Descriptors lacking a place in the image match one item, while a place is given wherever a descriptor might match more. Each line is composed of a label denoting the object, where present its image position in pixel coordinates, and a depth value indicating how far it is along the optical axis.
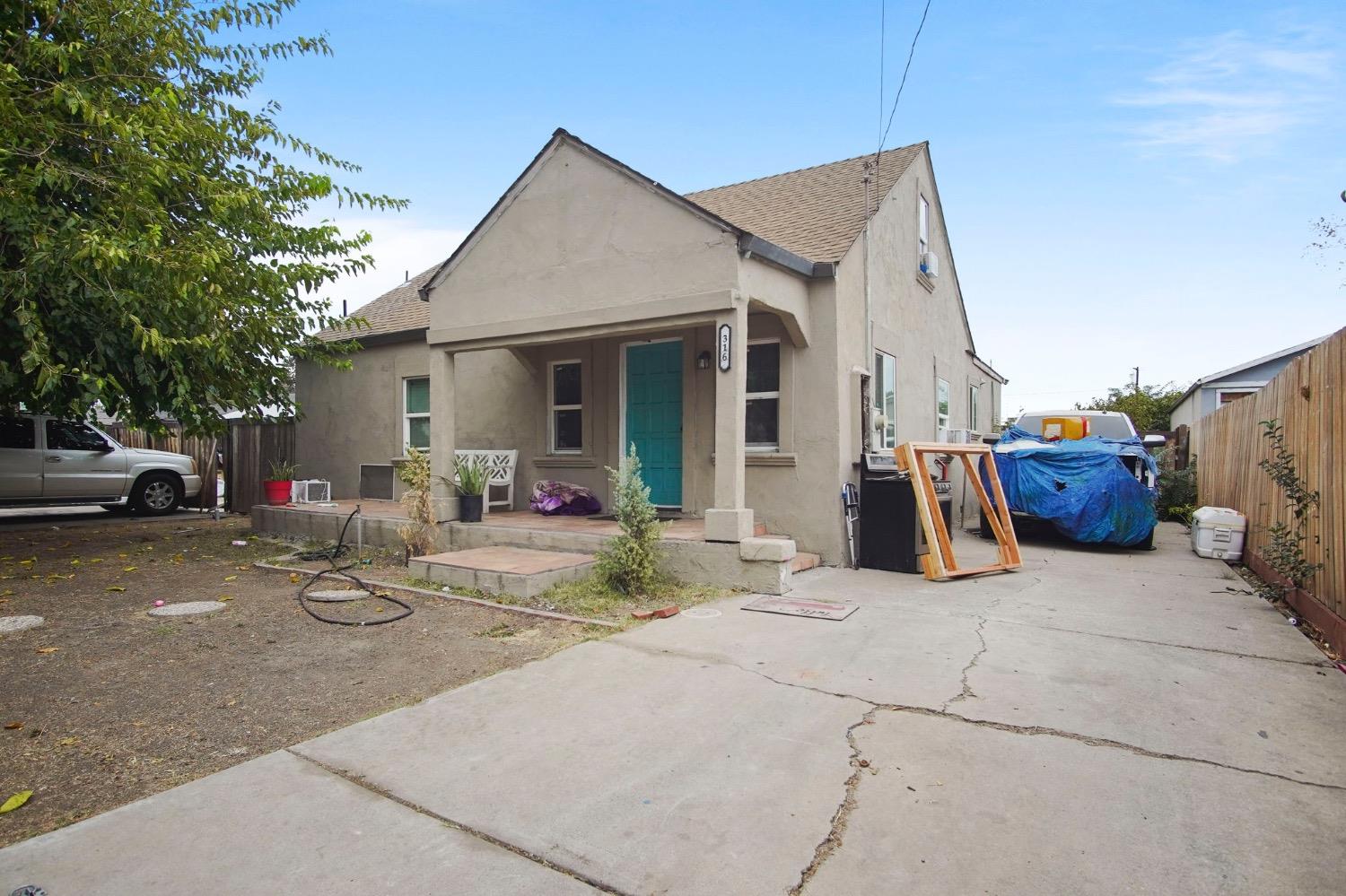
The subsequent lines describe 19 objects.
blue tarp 9.44
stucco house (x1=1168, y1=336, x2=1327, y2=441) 17.98
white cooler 8.48
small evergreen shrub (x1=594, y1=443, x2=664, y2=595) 6.31
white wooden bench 9.65
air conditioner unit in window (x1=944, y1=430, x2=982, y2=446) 11.38
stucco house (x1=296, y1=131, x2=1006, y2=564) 7.21
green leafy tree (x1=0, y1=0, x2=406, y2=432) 6.29
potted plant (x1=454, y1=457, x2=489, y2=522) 8.61
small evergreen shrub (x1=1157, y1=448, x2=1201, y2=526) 13.58
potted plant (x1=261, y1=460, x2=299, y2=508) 10.87
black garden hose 5.68
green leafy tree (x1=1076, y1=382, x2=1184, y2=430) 25.75
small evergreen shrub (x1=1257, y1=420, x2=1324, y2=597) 5.38
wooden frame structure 7.22
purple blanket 9.44
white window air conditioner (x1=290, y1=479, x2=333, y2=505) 10.95
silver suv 11.30
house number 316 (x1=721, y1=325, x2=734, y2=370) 6.79
